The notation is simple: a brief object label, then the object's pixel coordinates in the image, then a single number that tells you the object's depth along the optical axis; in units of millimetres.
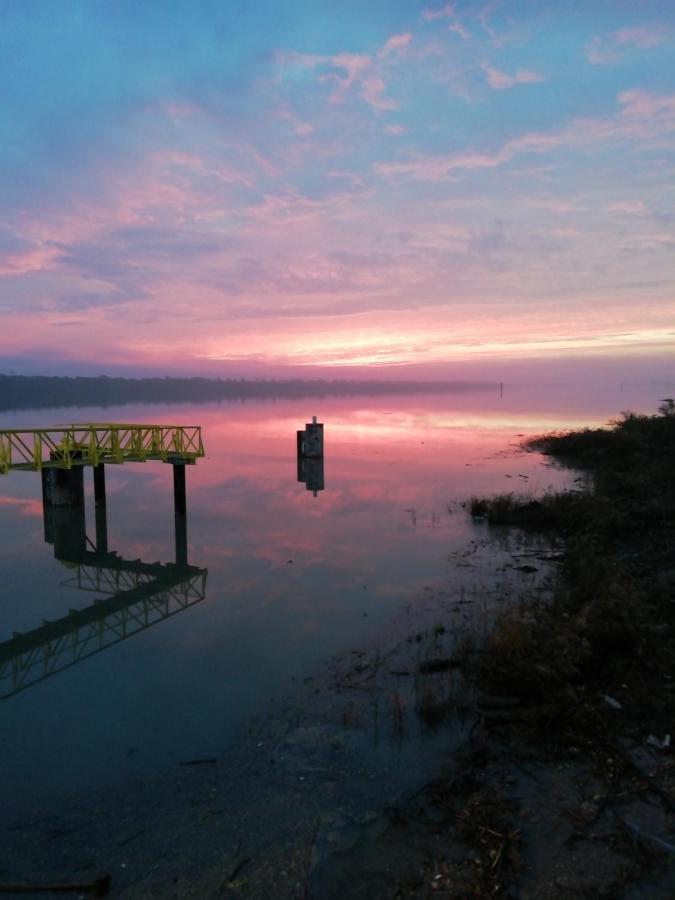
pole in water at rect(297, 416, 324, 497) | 33500
